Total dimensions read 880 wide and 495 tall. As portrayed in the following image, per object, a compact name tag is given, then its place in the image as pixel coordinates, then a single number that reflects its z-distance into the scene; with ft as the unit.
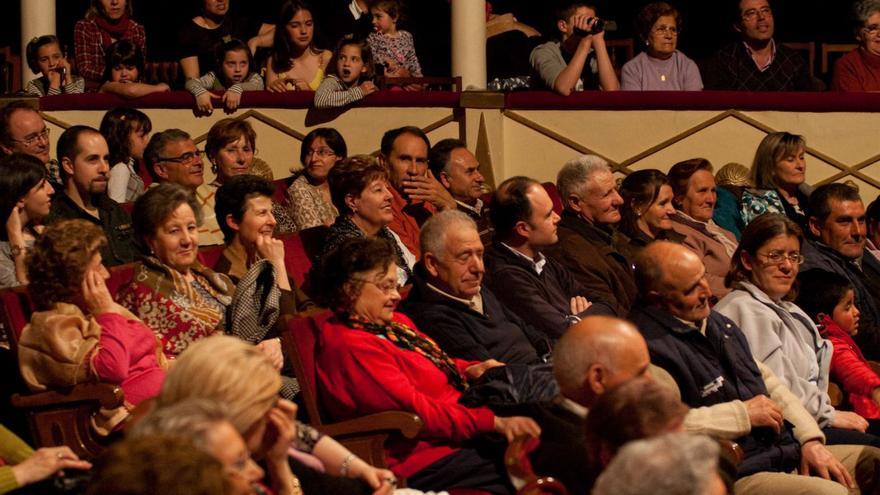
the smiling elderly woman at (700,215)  33.23
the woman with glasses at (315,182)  32.10
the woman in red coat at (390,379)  21.50
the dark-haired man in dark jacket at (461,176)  34.34
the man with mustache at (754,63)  40.94
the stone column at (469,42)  41.37
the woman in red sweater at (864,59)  41.09
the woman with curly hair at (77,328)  21.22
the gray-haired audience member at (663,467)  13.06
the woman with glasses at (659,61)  40.18
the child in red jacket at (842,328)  27.89
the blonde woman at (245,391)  15.49
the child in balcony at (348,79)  38.73
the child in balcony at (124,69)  39.74
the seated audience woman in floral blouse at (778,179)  36.07
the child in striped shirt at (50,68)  40.42
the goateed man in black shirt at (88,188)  29.14
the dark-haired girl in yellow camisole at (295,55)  39.88
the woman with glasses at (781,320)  26.17
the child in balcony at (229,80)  39.21
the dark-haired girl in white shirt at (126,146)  33.91
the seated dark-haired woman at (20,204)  25.67
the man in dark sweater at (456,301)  24.72
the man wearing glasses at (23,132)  31.92
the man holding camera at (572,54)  39.25
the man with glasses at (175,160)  32.02
